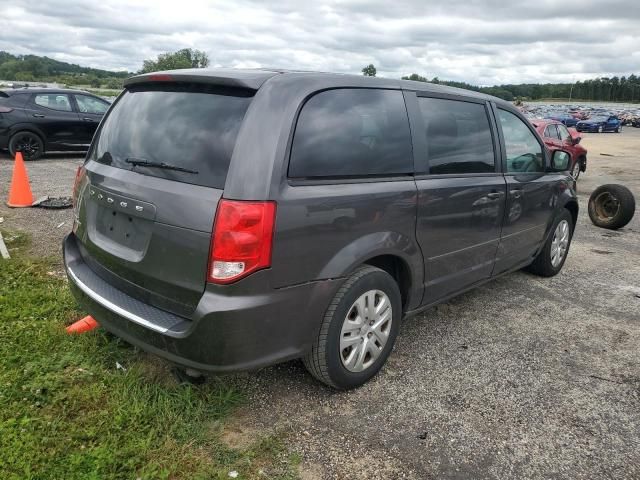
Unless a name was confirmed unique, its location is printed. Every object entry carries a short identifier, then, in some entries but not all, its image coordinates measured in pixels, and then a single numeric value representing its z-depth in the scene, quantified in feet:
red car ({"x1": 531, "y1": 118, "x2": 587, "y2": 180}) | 40.16
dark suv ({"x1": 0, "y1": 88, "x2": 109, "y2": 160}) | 37.37
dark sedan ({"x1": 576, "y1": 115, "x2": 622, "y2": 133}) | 137.90
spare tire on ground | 24.67
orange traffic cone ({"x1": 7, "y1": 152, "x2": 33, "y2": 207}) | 23.44
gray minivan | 7.80
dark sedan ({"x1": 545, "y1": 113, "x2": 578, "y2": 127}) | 144.77
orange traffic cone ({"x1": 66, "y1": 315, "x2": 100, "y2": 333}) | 11.44
